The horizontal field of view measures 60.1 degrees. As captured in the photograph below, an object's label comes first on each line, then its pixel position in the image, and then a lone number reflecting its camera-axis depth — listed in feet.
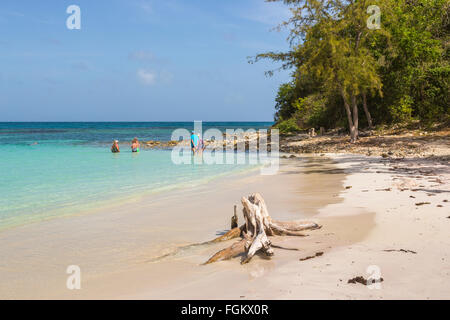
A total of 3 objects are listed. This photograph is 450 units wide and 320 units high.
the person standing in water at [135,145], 102.36
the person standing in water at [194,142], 95.14
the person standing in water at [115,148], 101.83
